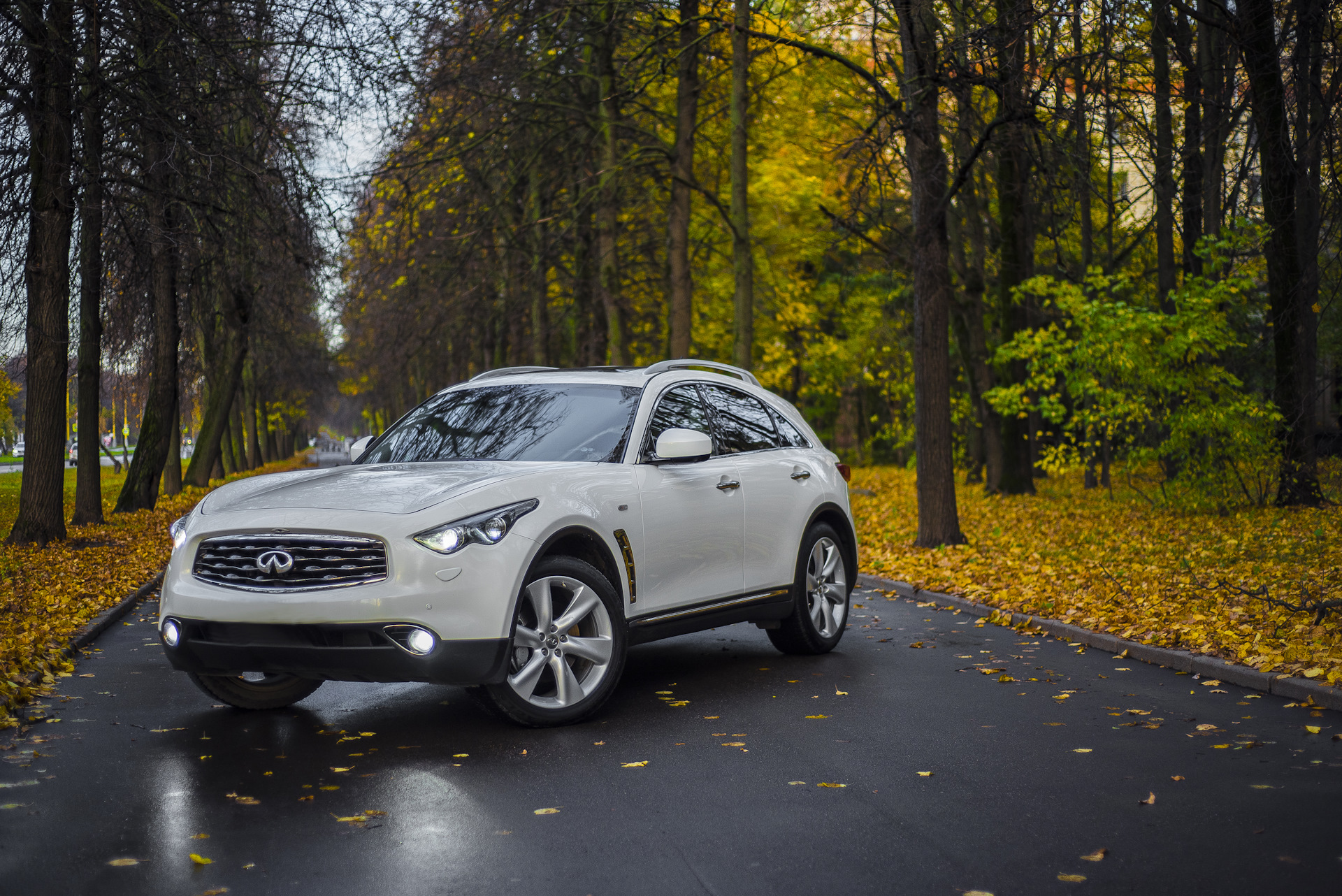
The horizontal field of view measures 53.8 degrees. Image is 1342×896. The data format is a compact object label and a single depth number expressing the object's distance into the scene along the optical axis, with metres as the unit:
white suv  5.86
